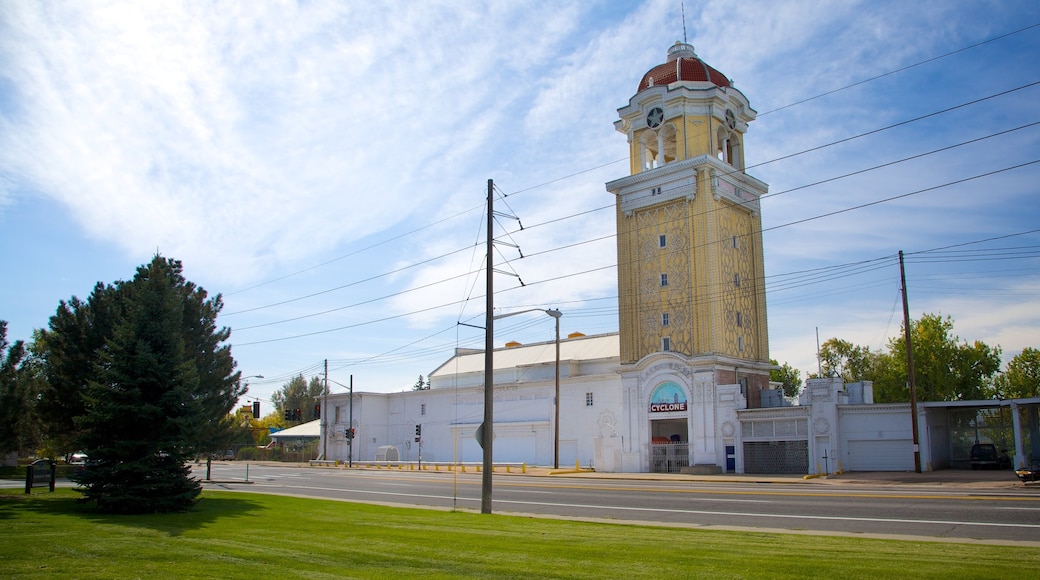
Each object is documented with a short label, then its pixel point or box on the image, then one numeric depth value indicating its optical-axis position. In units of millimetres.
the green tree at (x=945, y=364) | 71312
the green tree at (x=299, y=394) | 130500
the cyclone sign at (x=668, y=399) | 50094
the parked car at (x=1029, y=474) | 29156
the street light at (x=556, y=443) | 52594
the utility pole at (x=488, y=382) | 21281
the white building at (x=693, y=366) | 43531
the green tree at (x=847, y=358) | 84919
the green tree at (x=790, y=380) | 97500
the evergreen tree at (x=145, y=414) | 18766
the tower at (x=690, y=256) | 50469
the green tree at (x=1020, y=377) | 73875
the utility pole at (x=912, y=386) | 39531
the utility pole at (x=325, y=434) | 76838
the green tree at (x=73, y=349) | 24203
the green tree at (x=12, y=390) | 21594
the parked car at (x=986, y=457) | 41344
